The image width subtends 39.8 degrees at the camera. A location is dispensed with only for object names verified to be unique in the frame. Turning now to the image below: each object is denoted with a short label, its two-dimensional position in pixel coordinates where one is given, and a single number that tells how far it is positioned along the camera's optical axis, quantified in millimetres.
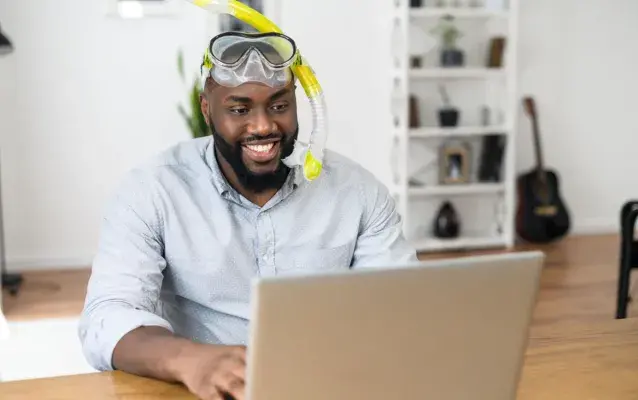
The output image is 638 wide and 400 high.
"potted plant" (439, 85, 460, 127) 5461
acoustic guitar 5617
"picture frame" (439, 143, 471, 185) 5582
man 1611
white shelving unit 5320
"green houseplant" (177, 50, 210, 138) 4539
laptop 852
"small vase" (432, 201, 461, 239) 5535
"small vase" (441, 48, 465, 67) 5406
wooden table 1213
